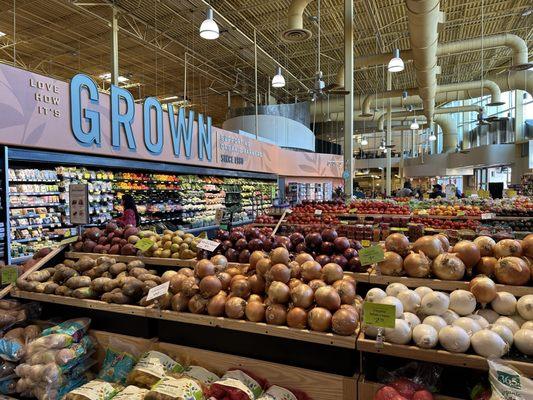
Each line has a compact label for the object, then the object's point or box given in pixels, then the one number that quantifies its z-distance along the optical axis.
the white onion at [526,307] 1.77
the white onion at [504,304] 1.86
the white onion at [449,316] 1.83
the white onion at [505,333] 1.67
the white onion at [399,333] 1.75
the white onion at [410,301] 1.93
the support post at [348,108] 9.49
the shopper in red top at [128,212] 5.39
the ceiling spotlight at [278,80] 8.10
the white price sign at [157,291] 2.24
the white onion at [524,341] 1.63
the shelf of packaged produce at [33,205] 5.87
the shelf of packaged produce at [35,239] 5.96
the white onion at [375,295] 1.91
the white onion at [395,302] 1.84
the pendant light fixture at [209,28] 5.73
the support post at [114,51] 9.48
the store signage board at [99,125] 5.59
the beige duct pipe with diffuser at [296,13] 7.74
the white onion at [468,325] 1.71
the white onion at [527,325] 1.71
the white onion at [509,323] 1.75
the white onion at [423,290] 1.97
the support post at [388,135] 15.30
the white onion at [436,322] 1.77
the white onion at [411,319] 1.82
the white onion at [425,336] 1.70
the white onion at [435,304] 1.86
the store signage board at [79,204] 3.56
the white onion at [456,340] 1.65
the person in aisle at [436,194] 13.36
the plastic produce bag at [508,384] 1.45
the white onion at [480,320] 1.76
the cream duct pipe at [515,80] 14.08
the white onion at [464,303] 1.86
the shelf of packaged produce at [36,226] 5.92
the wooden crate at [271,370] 1.90
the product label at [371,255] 2.19
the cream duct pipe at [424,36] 6.67
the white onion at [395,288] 2.04
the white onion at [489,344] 1.60
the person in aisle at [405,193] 14.34
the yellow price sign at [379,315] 1.71
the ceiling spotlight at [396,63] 7.40
